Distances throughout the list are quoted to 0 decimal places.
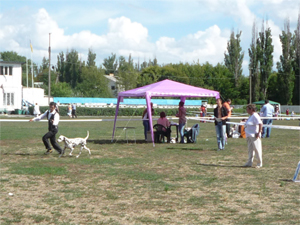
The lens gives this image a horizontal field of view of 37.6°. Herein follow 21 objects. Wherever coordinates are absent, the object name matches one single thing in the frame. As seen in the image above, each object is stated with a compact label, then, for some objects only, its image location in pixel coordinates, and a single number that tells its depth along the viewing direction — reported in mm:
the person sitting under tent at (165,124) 19219
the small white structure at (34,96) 69250
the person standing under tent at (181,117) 18438
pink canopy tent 18158
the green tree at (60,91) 85875
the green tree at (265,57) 74000
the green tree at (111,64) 122125
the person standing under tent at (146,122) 19875
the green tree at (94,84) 89562
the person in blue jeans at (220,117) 15235
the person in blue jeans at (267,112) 21984
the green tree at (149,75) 95562
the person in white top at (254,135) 11625
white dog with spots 13719
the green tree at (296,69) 73669
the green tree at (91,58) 108438
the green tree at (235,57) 83944
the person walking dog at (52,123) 14148
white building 62625
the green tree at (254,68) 74375
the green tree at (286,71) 72812
